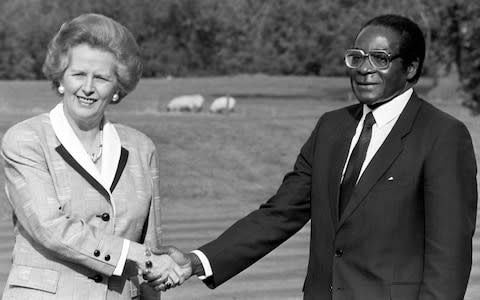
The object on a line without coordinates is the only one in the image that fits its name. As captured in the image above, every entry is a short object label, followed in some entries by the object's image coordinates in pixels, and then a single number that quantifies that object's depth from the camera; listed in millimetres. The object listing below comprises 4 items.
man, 4316
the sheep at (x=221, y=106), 34325
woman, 4371
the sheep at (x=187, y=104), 36344
